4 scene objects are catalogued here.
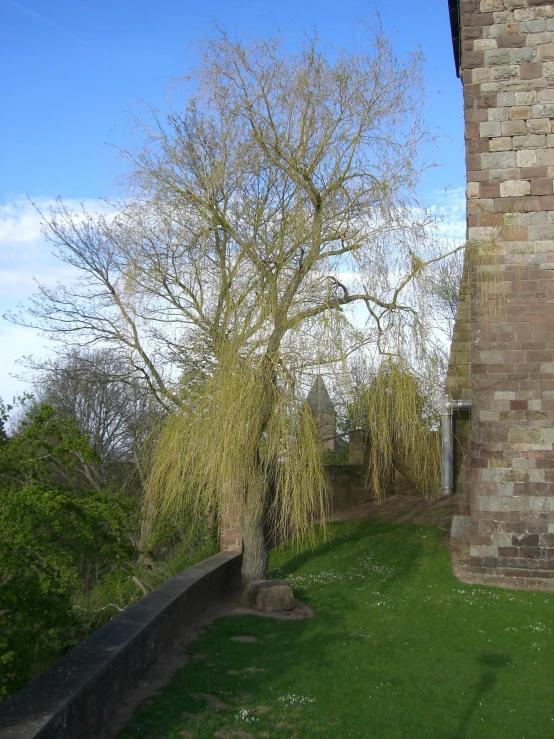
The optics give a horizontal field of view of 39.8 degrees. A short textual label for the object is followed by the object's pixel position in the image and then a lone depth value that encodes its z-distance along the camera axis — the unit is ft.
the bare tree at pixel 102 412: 64.95
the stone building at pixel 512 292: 31.07
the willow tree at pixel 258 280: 25.77
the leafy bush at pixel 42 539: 16.69
